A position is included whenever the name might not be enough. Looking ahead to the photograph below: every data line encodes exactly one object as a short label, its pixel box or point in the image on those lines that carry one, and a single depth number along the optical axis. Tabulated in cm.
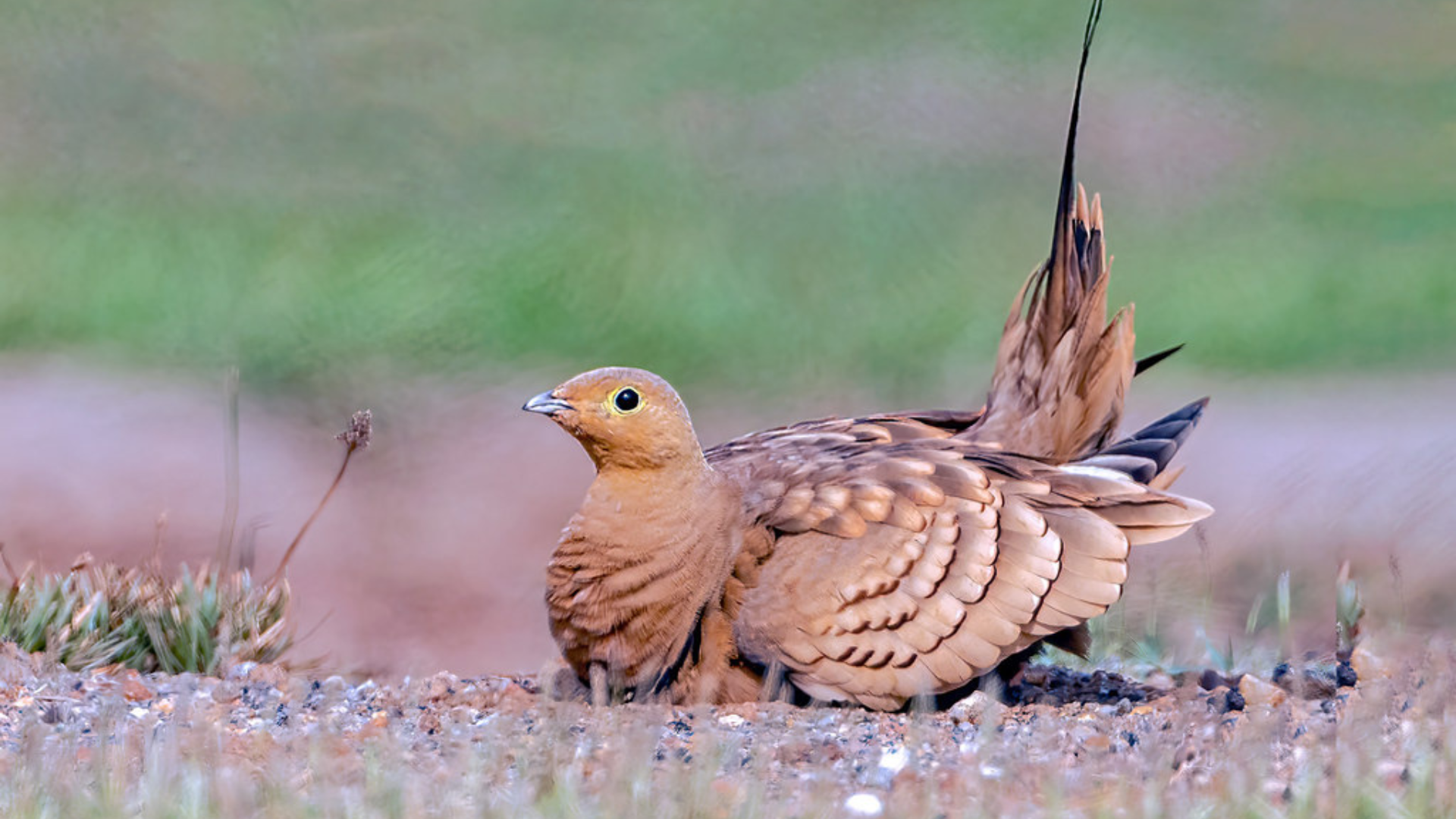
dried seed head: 1055
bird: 914
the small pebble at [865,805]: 700
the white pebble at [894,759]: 781
